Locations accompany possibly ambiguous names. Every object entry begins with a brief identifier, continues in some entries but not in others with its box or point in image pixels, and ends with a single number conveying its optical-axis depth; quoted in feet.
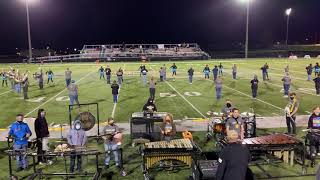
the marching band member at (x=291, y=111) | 47.44
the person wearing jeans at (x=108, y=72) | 110.07
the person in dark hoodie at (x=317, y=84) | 84.38
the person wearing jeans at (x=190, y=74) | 108.71
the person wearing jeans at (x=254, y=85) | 80.28
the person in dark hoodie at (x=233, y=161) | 20.48
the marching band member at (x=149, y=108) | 48.01
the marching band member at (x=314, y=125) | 39.70
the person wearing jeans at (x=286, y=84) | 80.91
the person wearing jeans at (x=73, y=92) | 70.28
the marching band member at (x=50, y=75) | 117.96
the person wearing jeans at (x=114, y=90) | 74.57
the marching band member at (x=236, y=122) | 37.78
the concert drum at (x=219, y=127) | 44.86
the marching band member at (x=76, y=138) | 36.22
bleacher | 242.78
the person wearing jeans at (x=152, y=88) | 78.02
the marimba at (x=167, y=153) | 34.01
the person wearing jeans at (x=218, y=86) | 77.35
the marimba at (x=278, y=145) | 35.37
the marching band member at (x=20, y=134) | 37.63
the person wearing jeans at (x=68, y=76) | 103.30
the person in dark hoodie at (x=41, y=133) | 39.86
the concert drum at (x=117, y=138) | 37.65
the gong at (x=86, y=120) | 39.84
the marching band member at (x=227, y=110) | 47.16
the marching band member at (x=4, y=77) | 117.60
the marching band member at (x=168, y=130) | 39.93
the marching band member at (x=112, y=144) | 37.68
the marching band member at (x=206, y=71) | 120.43
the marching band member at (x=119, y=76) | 105.91
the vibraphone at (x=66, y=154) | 32.71
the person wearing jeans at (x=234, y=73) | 121.17
